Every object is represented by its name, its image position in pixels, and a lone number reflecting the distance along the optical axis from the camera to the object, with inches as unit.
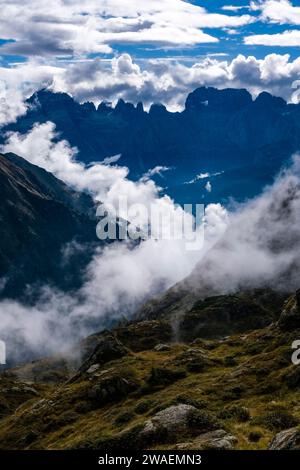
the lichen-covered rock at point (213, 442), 1758.7
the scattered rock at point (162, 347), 7081.7
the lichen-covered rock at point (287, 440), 1536.7
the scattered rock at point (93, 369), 6171.3
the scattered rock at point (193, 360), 4923.7
